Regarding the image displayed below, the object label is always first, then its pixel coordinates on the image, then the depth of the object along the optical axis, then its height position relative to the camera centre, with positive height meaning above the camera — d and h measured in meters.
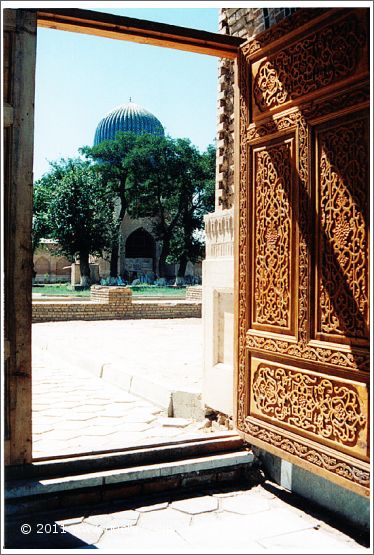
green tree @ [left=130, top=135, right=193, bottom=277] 40.25 +6.76
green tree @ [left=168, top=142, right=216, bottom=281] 39.97 +5.22
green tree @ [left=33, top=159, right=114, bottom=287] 33.84 +3.51
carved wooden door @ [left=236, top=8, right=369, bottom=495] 3.02 +0.19
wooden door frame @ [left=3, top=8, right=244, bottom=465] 3.43 -0.22
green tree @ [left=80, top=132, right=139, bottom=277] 41.38 +7.86
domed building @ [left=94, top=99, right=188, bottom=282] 46.34 +3.66
